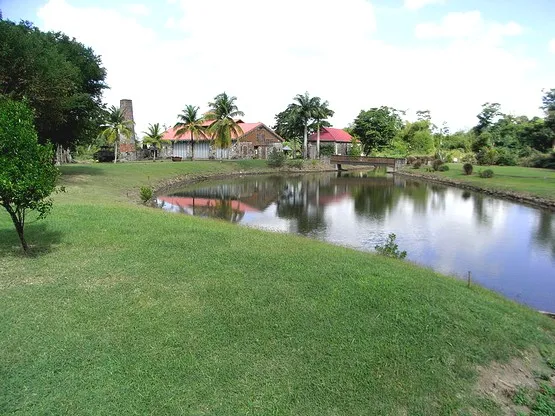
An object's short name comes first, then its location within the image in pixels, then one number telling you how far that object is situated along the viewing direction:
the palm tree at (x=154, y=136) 73.19
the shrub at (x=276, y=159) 66.06
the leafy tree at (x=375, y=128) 77.50
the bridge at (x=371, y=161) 67.88
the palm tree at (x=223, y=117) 57.06
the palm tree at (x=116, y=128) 54.38
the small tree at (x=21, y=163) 9.73
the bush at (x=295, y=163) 67.56
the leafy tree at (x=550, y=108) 62.53
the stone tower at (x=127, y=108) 59.89
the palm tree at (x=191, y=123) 63.50
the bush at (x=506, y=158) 66.62
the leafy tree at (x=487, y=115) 88.31
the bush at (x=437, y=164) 62.53
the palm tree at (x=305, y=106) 71.94
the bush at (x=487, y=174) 49.59
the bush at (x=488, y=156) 67.38
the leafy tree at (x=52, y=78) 24.22
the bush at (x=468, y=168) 53.88
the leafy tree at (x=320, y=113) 72.31
